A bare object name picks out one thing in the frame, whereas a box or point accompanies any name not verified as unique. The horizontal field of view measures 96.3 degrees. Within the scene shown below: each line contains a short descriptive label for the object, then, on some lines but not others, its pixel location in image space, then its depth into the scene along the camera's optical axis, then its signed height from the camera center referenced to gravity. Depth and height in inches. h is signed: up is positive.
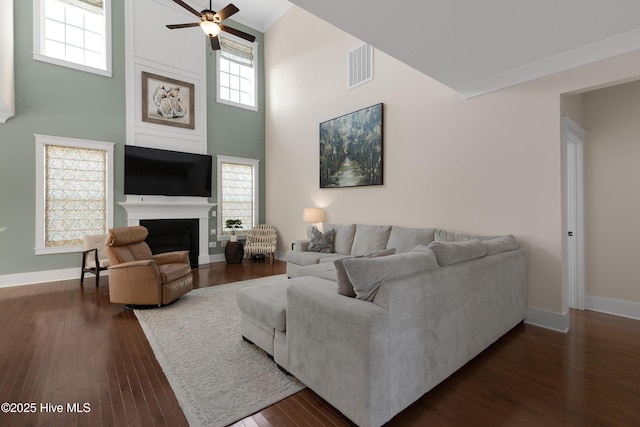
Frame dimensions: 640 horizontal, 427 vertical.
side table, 258.3 -35.3
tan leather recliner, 137.5 -30.4
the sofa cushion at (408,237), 155.1 -13.5
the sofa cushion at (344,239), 195.2 -17.6
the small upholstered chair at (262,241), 264.7 -26.1
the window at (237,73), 278.4 +142.8
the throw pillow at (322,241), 198.8 -19.6
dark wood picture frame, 234.8 +96.2
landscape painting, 191.8 +46.8
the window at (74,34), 196.2 +131.5
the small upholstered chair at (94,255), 179.2 -27.0
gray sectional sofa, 61.1 -28.4
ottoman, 85.2 -32.1
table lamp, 225.3 -1.5
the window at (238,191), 275.3 +23.1
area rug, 72.2 -48.0
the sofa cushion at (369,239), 177.2 -16.1
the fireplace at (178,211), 224.8 +2.5
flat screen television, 223.6 +34.8
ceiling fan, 145.6 +102.8
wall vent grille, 196.2 +104.9
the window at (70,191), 193.8 +16.6
